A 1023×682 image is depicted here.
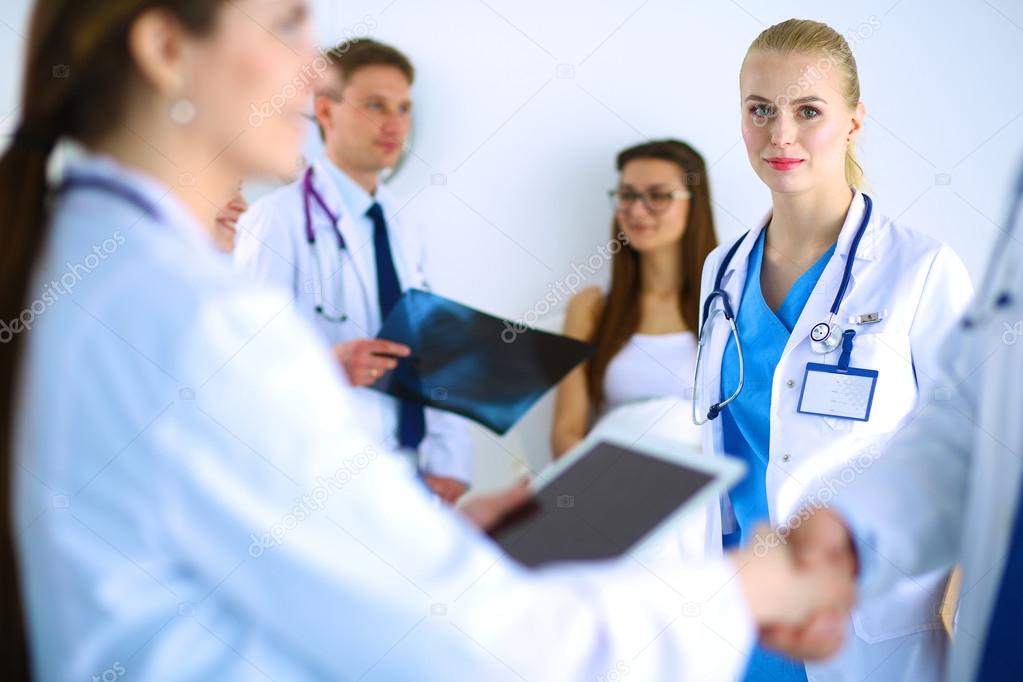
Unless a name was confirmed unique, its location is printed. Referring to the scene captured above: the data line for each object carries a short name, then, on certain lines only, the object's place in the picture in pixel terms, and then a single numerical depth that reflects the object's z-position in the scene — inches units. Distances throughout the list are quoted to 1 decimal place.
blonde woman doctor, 65.9
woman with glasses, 117.8
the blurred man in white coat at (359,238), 107.5
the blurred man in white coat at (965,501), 42.3
